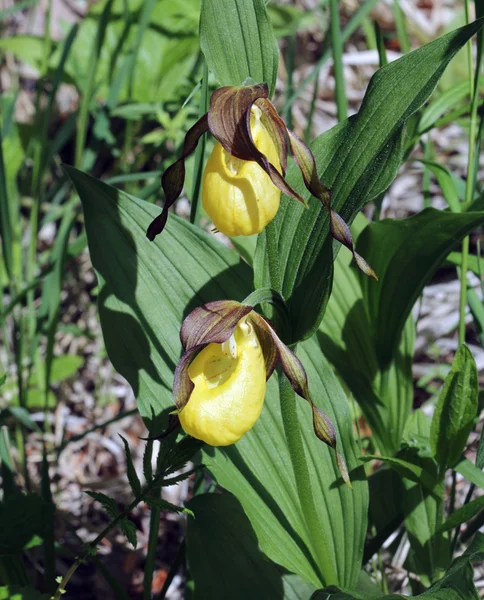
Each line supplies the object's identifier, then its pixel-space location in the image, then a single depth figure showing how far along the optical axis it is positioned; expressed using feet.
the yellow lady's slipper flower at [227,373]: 1.46
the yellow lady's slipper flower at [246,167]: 1.40
